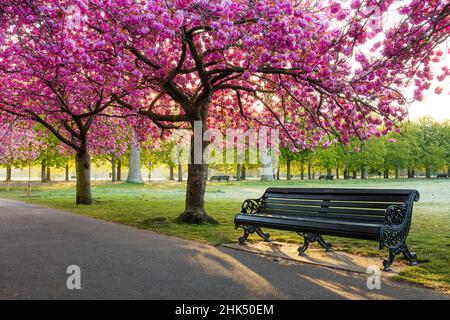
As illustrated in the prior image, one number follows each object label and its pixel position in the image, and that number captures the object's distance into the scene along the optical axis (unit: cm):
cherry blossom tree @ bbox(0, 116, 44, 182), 2905
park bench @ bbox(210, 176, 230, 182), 5109
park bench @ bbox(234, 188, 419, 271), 626
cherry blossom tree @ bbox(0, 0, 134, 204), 814
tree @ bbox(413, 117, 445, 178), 7444
